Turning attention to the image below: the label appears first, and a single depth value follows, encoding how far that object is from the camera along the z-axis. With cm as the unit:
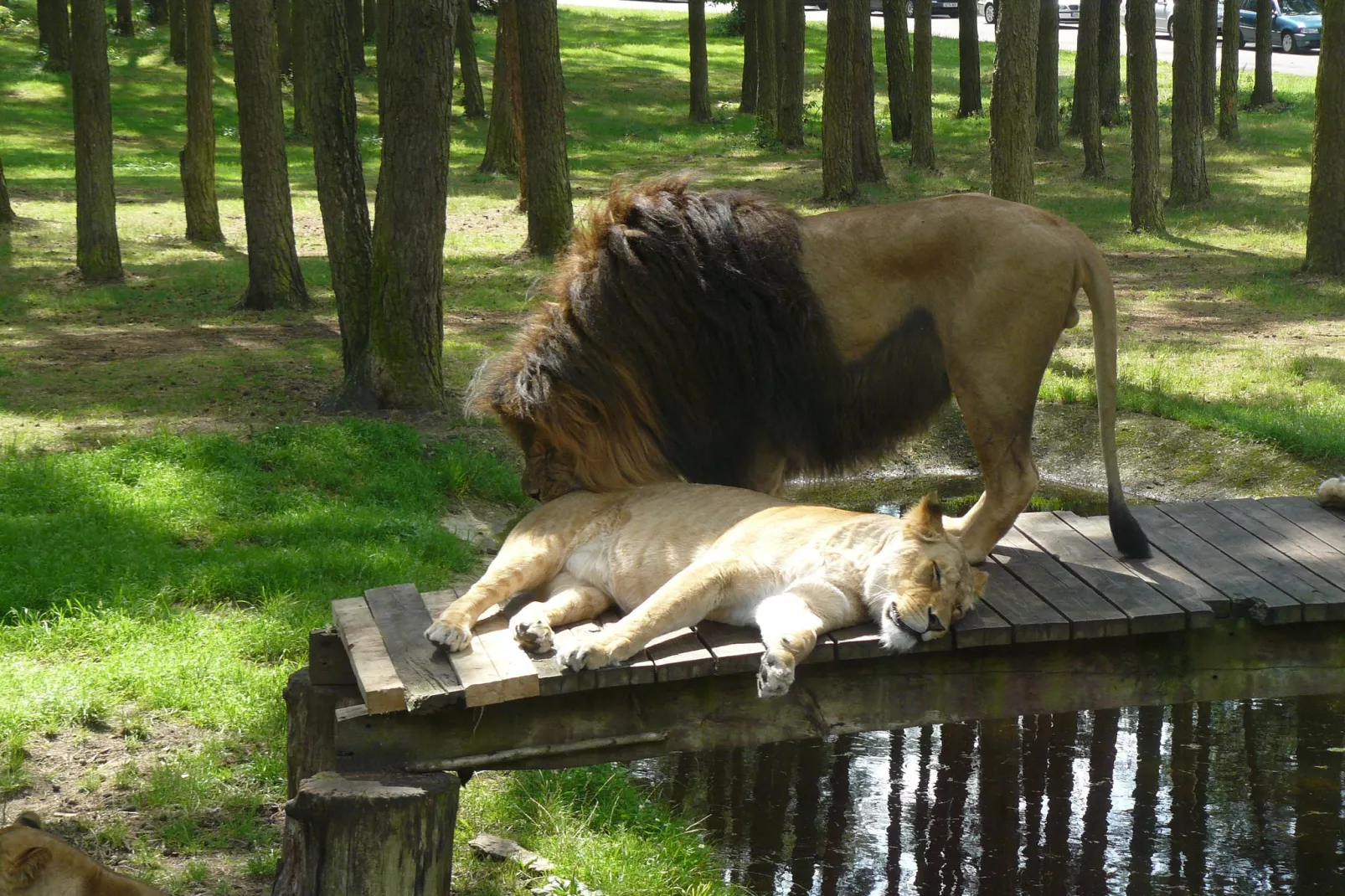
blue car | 3461
